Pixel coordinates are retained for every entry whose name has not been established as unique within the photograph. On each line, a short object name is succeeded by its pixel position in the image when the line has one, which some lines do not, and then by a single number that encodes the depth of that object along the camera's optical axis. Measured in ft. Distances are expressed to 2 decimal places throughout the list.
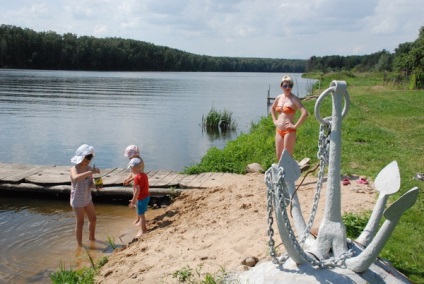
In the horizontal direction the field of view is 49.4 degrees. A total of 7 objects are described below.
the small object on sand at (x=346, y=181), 27.01
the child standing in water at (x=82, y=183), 21.84
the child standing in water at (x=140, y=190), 23.22
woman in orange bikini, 25.13
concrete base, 12.41
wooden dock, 31.58
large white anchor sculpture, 12.10
